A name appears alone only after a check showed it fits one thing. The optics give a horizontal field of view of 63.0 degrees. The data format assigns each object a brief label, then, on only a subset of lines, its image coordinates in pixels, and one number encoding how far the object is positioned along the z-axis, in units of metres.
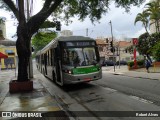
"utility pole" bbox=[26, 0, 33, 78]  12.56
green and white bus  7.28
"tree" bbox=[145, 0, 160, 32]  20.16
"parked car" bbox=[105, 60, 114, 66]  27.74
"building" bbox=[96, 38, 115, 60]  33.33
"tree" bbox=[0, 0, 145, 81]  7.71
